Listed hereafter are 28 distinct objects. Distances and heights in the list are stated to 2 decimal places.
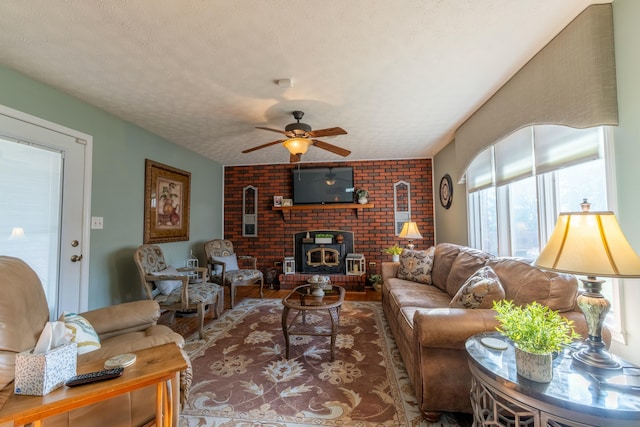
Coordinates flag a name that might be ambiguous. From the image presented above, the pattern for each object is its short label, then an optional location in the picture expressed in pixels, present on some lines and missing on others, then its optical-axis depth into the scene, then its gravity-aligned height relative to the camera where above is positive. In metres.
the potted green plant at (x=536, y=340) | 1.03 -0.48
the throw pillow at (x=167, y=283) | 2.85 -0.66
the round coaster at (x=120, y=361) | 1.09 -0.59
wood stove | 4.95 -0.57
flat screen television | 4.97 +0.74
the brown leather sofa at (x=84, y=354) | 1.08 -0.64
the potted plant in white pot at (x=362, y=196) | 4.86 +0.51
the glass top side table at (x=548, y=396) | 0.88 -0.64
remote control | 0.96 -0.58
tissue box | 0.91 -0.52
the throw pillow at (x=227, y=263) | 4.03 -0.63
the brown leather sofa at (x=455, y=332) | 1.52 -0.64
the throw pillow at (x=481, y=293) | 1.71 -0.48
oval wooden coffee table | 2.27 -0.85
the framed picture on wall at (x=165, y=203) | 3.34 +0.31
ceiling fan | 2.67 +0.90
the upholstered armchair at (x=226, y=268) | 3.77 -0.70
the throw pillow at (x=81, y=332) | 1.36 -0.59
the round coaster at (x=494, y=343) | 1.30 -0.63
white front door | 2.03 +0.20
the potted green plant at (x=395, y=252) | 4.04 -0.45
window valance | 1.44 +0.92
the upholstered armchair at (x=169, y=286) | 2.70 -0.70
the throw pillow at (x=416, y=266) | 3.19 -0.55
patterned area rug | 1.62 -1.20
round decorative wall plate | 4.07 +0.51
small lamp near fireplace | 4.07 -0.13
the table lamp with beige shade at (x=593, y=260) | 1.04 -0.16
